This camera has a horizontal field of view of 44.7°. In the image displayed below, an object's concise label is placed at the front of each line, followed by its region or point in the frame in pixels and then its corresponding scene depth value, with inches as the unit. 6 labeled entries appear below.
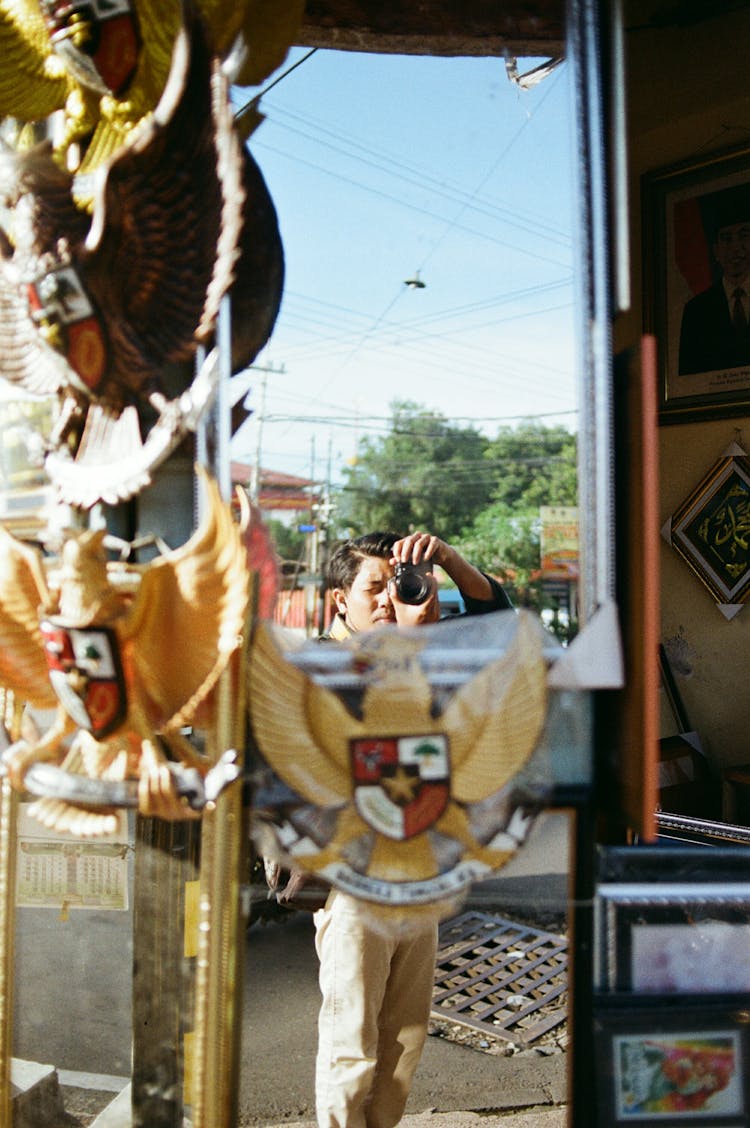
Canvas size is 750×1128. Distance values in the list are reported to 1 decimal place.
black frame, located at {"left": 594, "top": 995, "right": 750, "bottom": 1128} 51.3
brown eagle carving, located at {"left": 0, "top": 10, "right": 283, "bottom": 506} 46.8
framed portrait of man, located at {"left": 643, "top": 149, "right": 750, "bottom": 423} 84.6
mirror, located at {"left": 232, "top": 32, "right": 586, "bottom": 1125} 53.0
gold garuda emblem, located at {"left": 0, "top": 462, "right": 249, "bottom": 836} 46.9
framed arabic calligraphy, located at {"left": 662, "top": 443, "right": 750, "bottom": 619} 86.0
